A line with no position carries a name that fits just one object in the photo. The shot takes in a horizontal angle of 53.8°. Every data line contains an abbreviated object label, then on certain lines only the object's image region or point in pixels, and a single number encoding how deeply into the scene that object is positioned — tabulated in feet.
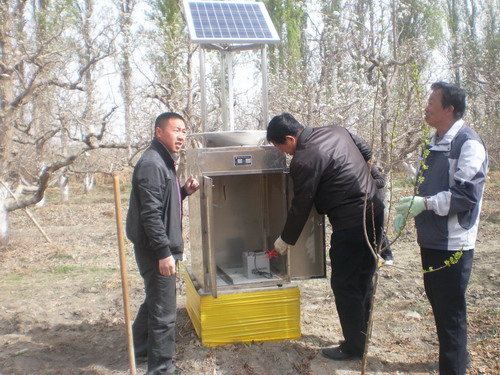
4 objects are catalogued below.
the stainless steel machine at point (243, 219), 10.69
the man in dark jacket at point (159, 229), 9.48
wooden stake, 7.79
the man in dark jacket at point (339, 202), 9.91
